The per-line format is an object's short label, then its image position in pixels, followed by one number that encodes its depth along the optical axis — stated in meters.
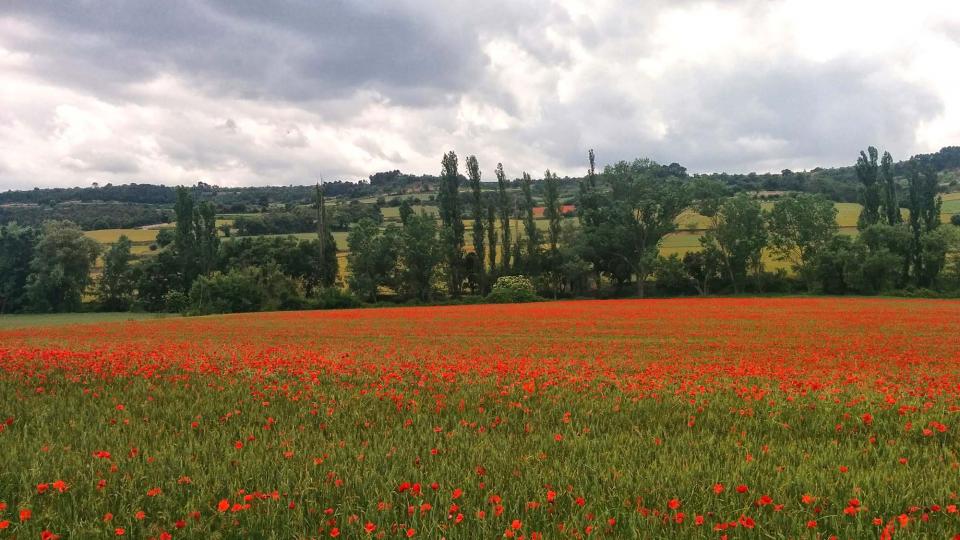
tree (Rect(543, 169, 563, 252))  87.94
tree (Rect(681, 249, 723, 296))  76.81
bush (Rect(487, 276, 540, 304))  76.44
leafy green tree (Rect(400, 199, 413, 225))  89.38
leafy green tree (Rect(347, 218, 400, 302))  80.62
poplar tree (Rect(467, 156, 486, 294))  85.94
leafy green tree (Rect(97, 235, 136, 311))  83.19
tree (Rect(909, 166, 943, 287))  73.88
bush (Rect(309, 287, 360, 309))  75.19
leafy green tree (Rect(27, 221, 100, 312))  80.31
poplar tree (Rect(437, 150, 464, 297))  86.00
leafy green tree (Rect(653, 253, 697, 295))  75.81
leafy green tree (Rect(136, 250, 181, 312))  82.00
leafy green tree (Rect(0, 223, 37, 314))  83.81
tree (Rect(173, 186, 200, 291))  82.44
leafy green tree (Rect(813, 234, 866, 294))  68.31
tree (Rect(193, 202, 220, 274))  83.12
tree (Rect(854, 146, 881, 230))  77.12
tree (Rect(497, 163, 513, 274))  87.81
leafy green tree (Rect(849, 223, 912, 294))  67.12
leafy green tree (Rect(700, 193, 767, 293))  75.31
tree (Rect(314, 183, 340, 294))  85.62
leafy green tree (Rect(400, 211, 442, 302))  82.88
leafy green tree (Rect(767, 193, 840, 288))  74.56
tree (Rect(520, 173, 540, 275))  85.94
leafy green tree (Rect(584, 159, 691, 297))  80.75
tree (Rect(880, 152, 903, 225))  76.81
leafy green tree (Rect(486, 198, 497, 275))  86.45
